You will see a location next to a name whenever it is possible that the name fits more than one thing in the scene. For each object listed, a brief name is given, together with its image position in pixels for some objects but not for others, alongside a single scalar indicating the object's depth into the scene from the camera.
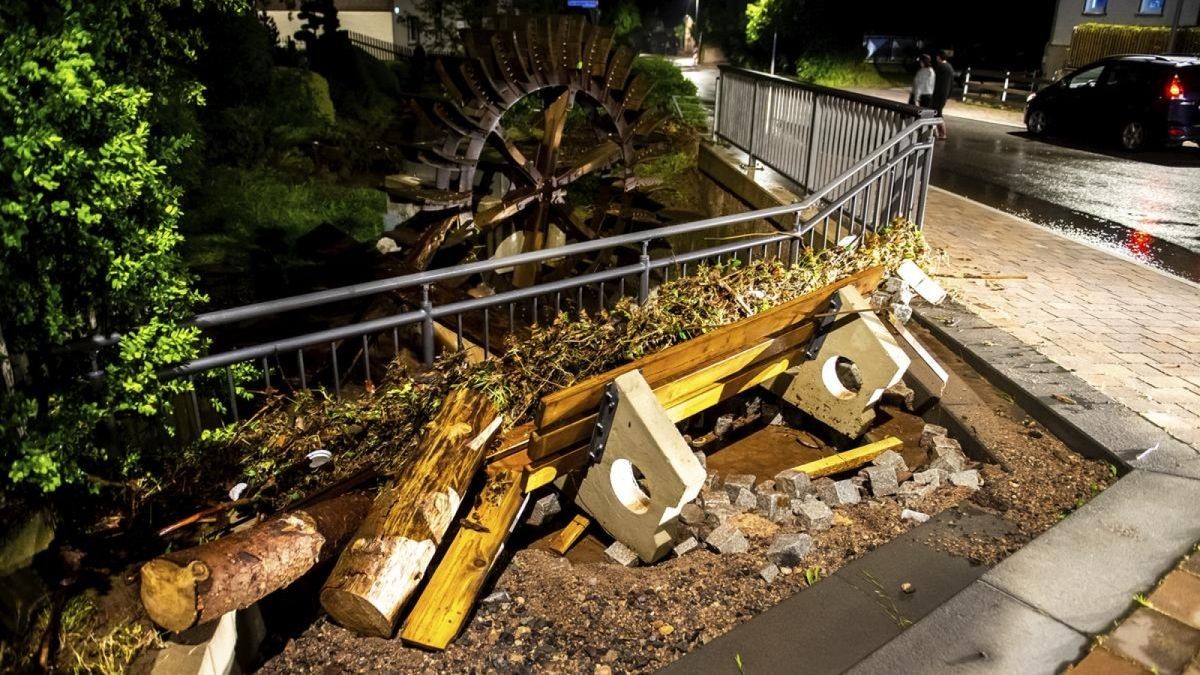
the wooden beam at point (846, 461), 5.14
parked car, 16.73
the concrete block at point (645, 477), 4.07
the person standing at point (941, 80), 15.62
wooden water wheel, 9.42
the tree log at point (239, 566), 3.20
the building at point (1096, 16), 33.84
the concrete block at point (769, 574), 4.11
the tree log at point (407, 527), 3.48
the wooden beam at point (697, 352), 4.17
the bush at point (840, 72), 36.19
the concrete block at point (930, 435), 5.47
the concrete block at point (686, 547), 4.41
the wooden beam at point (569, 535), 4.61
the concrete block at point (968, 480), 4.86
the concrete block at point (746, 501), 4.81
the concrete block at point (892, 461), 5.16
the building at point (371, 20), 33.97
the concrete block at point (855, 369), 5.41
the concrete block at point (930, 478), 4.91
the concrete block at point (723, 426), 6.05
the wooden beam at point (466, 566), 3.59
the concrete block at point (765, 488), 4.94
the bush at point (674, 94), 17.47
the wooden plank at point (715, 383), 4.31
